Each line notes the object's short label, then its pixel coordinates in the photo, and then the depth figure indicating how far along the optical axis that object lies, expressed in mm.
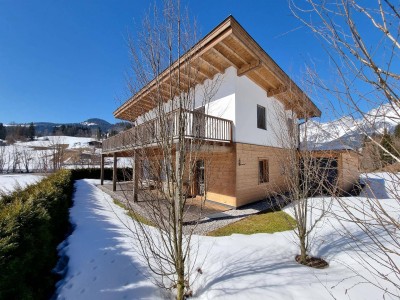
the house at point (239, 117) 8891
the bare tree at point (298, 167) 4625
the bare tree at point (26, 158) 40819
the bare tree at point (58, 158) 29078
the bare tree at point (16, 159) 38984
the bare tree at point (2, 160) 38238
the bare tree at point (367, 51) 1279
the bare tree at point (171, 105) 3016
